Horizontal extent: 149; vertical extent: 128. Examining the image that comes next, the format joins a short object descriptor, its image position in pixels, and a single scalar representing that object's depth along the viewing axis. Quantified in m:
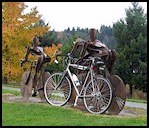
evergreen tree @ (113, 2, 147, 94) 21.62
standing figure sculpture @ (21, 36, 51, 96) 9.45
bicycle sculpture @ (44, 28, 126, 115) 7.63
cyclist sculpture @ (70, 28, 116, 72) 8.05
